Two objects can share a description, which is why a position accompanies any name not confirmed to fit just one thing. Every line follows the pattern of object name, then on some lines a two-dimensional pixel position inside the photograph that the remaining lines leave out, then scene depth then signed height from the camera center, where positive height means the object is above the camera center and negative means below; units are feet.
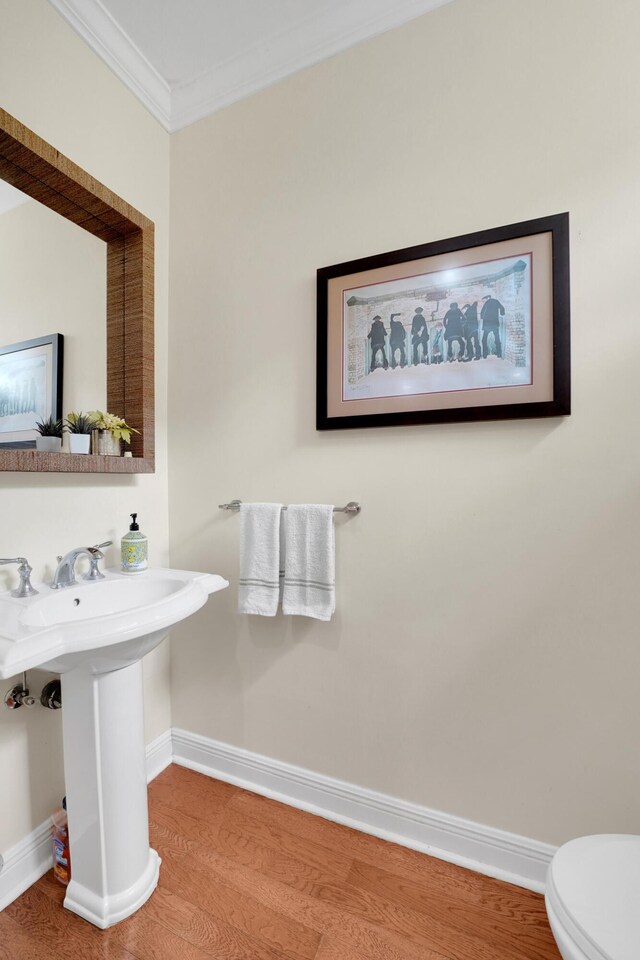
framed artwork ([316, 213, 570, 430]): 3.76 +1.37
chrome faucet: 3.86 -0.79
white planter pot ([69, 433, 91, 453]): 4.27 +0.35
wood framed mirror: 4.34 +1.97
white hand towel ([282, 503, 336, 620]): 4.48 -0.90
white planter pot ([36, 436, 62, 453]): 4.00 +0.32
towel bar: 4.46 -0.33
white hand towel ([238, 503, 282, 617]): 4.66 -0.90
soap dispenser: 4.51 -0.78
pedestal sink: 3.35 -2.29
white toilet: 2.14 -2.30
